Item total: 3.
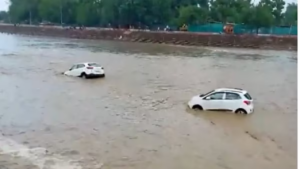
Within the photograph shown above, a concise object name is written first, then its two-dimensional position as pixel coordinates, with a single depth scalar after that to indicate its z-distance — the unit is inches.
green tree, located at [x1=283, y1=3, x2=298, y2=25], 3583.2
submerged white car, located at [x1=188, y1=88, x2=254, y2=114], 805.9
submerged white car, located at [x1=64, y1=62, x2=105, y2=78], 1276.0
